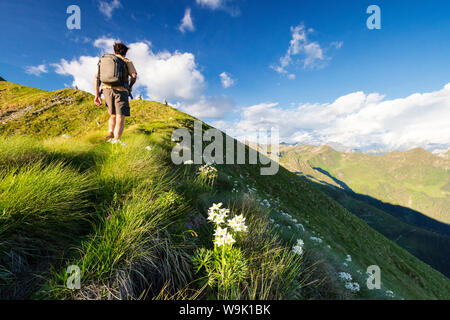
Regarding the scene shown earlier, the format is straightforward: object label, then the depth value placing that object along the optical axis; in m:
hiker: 5.90
